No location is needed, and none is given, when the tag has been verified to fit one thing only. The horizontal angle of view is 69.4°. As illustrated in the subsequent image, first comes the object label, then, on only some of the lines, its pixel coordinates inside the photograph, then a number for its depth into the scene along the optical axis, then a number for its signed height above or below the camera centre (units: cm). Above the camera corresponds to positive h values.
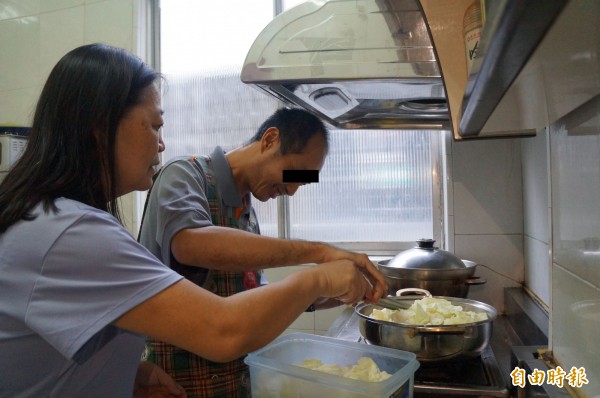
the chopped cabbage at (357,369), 65 -26
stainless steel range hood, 87 +32
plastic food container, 61 -26
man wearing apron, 88 -3
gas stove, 73 -32
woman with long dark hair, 50 -7
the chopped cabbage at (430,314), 85 -23
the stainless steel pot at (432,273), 118 -19
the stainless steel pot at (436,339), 78 -25
